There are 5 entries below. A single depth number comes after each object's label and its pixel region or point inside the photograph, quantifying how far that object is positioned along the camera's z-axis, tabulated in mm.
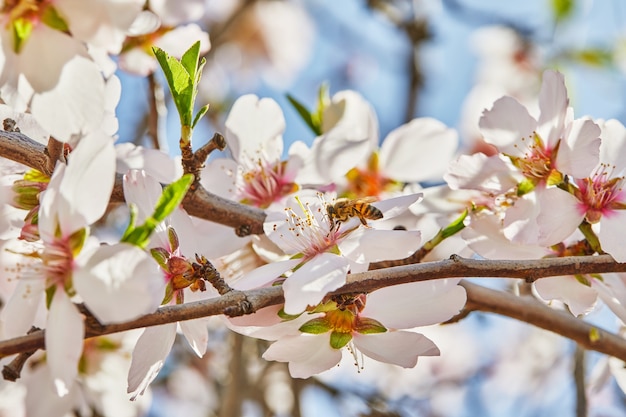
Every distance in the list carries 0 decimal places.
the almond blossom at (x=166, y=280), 492
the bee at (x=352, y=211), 514
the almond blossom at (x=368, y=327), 494
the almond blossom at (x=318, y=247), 470
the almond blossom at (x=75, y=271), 448
